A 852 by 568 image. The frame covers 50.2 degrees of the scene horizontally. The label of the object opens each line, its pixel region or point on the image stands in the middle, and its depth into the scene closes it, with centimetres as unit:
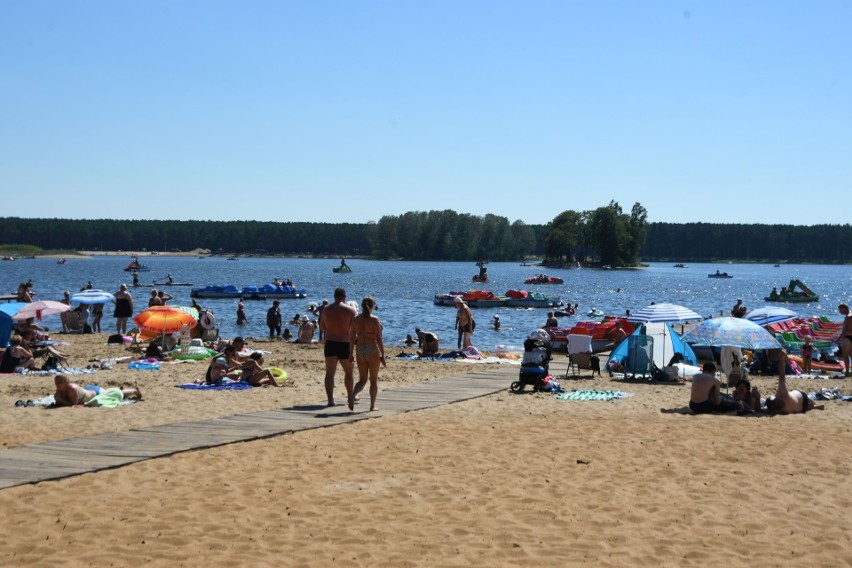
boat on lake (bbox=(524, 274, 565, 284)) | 9038
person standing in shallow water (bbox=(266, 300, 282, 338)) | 2978
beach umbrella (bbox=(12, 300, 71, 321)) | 2009
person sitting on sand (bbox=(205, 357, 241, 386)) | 1518
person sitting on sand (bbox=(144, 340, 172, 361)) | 1930
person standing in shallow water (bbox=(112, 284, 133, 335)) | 2577
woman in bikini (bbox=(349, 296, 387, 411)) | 1145
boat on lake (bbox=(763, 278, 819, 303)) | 6181
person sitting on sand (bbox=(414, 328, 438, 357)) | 2094
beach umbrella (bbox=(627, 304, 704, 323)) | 1942
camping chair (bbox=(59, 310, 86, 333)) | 2861
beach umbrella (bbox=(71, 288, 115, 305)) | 2661
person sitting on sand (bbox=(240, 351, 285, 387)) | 1525
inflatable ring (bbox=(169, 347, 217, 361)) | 1955
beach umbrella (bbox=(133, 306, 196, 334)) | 2059
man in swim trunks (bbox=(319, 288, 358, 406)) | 1154
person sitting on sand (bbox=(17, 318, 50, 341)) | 1819
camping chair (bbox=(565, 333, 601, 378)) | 1725
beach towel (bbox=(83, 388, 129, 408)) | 1266
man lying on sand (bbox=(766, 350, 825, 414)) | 1279
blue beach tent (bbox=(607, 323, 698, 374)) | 1708
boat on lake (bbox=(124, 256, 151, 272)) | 9225
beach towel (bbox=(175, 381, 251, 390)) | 1485
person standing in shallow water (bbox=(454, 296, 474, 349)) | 2160
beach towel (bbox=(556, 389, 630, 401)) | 1434
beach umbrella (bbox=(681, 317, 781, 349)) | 1577
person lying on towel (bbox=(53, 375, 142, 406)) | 1253
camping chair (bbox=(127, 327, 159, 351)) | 2150
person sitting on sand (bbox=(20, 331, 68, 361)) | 1753
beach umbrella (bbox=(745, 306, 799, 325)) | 2316
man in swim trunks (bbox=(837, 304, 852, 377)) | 1816
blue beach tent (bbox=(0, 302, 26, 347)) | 1914
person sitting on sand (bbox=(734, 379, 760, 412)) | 1280
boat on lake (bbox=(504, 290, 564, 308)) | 5398
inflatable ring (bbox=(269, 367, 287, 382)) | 1605
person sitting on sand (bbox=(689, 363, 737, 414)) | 1273
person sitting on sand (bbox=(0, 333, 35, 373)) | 1677
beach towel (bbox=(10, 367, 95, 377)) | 1653
